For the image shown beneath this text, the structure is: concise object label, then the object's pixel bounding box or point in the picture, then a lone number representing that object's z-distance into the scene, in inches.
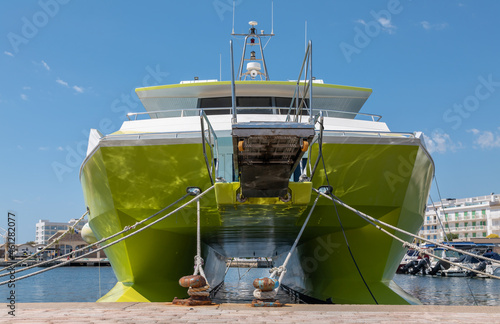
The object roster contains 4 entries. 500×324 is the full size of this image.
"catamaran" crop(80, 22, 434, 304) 289.2
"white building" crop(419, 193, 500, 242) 2805.1
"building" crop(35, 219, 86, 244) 5442.9
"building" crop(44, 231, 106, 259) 2984.5
